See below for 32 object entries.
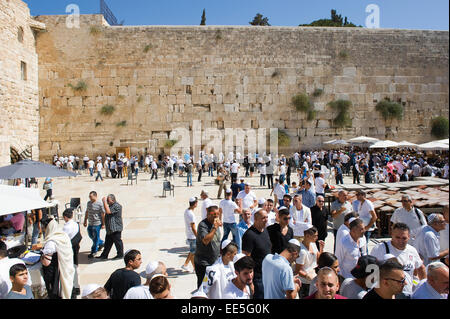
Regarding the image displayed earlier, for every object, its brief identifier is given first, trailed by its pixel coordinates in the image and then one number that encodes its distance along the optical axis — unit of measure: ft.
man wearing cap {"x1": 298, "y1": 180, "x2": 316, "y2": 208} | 18.79
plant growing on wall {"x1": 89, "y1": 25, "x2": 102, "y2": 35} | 56.70
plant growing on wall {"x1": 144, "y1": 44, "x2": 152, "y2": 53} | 57.06
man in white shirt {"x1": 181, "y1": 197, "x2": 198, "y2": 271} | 14.98
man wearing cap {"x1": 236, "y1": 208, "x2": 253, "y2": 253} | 14.80
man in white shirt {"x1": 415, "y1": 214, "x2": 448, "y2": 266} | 10.83
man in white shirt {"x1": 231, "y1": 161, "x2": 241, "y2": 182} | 38.14
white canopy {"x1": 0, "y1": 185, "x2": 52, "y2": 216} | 13.84
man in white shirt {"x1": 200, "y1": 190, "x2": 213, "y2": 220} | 16.80
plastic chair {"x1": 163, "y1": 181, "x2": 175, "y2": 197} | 34.12
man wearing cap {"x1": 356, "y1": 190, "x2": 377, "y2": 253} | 15.55
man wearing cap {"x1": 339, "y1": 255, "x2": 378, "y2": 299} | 8.47
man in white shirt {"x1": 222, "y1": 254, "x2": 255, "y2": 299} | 8.16
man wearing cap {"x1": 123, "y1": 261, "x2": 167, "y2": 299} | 7.84
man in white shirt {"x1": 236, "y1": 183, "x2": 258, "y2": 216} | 18.79
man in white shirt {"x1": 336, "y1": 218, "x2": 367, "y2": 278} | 10.62
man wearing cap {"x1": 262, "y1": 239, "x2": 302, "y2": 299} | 8.23
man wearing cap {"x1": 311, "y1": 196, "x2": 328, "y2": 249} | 16.37
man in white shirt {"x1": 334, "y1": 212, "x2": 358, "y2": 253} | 11.16
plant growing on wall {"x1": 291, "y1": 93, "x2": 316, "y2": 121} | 58.49
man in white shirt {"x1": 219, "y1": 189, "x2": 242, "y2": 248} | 16.80
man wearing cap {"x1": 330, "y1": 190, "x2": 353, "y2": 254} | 16.19
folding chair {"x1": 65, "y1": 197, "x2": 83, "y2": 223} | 23.58
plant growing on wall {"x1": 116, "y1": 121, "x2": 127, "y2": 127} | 56.95
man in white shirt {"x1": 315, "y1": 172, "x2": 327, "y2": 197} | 22.88
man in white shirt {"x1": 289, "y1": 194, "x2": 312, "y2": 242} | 15.12
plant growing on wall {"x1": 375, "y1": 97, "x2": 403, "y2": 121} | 59.52
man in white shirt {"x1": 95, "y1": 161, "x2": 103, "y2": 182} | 44.10
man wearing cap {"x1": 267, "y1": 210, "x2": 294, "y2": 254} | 11.60
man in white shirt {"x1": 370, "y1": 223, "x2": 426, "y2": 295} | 9.62
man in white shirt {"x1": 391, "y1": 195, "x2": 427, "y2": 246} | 13.57
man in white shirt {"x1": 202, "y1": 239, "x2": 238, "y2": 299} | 8.40
